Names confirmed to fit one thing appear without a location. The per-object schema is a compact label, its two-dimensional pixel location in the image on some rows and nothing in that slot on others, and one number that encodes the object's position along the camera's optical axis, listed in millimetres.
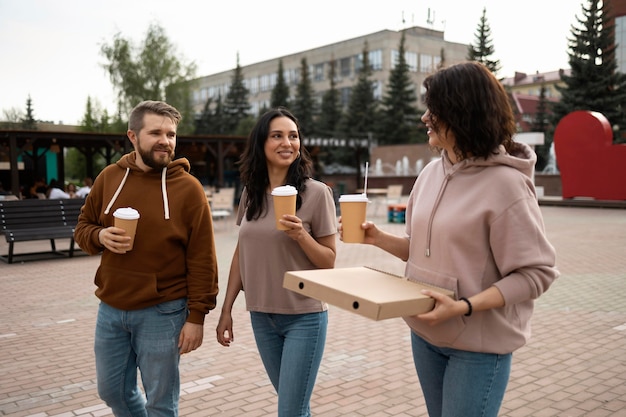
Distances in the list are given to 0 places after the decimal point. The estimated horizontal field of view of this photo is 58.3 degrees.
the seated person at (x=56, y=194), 14648
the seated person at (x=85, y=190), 15991
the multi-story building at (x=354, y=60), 56125
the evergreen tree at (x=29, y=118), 49375
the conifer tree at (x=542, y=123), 41531
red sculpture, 20422
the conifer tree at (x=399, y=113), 46406
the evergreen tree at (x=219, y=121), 58594
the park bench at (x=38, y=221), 10055
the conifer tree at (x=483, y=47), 43469
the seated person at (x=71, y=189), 17862
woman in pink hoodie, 1725
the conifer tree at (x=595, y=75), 33594
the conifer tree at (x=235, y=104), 58812
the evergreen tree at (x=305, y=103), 51906
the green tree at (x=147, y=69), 39375
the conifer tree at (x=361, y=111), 47719
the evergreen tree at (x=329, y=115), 50156
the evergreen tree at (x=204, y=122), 59750
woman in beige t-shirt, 2467
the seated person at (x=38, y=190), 18050
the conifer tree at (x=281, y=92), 55469
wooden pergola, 18134
